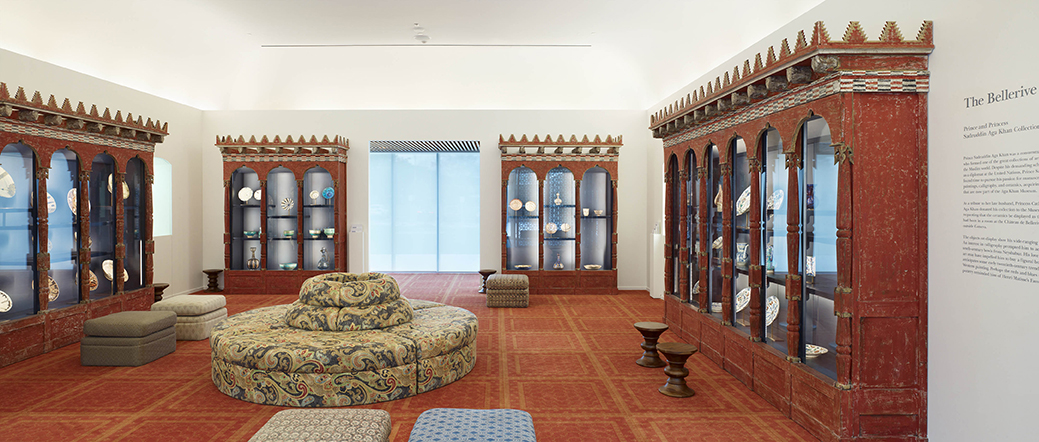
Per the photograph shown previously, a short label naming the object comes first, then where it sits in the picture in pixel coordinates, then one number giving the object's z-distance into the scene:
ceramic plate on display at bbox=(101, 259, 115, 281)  7.24
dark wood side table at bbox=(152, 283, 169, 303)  8.40
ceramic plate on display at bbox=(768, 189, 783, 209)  4.74
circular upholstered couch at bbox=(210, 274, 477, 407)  4.67
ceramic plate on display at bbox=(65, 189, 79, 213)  6.73
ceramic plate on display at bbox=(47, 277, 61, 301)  6.46
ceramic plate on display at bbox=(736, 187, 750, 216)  5.41
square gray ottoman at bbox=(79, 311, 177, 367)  5.86
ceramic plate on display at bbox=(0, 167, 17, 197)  5.89
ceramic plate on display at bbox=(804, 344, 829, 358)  4.18
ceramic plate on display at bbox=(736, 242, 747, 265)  5.49
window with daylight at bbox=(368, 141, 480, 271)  14.03
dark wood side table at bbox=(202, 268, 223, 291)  10.81
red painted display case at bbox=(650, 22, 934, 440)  3.69
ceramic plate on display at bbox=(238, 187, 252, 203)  10.77
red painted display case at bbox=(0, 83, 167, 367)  5.96
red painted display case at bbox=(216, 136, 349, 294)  10.60
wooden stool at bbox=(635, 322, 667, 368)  5.82
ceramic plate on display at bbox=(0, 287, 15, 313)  5.88
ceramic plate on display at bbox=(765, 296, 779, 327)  4.78
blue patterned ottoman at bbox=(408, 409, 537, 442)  3.16
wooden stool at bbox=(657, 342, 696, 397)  4.95
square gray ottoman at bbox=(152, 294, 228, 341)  7.00
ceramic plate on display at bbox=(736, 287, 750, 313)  5.36
